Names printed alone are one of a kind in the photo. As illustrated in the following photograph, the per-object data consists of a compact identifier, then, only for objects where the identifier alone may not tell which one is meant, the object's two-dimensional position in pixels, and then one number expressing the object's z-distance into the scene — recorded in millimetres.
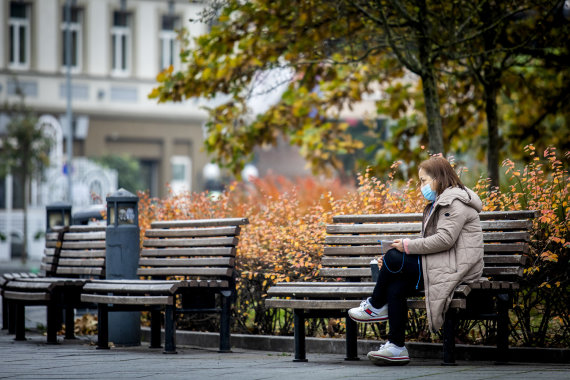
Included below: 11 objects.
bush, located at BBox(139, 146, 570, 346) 14881
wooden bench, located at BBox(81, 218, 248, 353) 15870
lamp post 70271
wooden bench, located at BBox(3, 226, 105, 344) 17942
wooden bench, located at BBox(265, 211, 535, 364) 13612
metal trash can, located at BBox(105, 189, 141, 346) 18019
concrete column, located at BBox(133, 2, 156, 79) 82855
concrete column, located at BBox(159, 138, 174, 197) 84562
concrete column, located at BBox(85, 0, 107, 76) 80550
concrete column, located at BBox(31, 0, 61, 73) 78121
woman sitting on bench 13285
